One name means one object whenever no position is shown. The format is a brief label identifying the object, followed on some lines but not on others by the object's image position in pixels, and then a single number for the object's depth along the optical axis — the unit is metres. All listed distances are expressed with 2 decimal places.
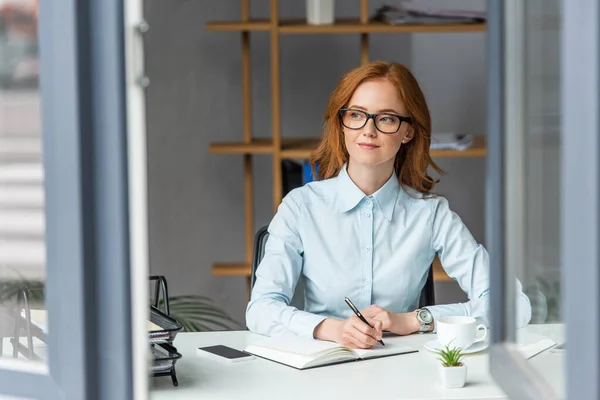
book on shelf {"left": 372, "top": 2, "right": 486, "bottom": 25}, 5.20
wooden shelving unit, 5.14
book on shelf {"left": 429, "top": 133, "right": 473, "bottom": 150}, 5.26
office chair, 3.77
